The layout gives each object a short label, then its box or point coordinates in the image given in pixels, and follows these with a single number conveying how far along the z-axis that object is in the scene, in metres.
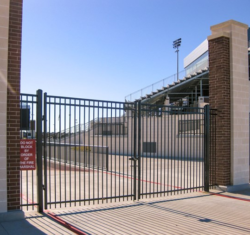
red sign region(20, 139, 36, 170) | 6.43
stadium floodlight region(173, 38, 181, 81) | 65.31
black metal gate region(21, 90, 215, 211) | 6.65
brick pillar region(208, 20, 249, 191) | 9.57
